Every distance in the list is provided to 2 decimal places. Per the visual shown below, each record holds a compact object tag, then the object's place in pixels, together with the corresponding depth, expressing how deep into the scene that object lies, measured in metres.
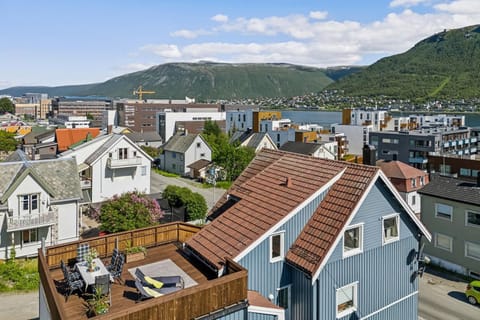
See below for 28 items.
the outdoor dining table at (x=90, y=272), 10.79
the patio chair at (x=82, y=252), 12.71
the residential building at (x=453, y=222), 27.21
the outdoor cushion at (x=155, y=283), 10.55
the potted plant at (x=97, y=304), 9.70
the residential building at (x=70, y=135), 64.88
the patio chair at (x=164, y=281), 10.61
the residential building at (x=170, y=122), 109.94
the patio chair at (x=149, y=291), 10.18
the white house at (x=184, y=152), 64.88
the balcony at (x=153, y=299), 9.20
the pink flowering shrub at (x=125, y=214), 28.62
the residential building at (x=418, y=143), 77.62
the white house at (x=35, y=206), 26.84
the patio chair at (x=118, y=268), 11.95
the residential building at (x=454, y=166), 55.69
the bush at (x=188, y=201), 36.77
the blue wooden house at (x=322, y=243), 12.70
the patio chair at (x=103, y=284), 10.32
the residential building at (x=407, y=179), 46.00
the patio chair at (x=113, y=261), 12.30
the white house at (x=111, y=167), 43.25
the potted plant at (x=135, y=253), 13.46
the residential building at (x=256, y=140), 73.64
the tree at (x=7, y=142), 79.50
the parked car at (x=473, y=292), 23.16
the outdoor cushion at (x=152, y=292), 10.18
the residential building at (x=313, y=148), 64.76
